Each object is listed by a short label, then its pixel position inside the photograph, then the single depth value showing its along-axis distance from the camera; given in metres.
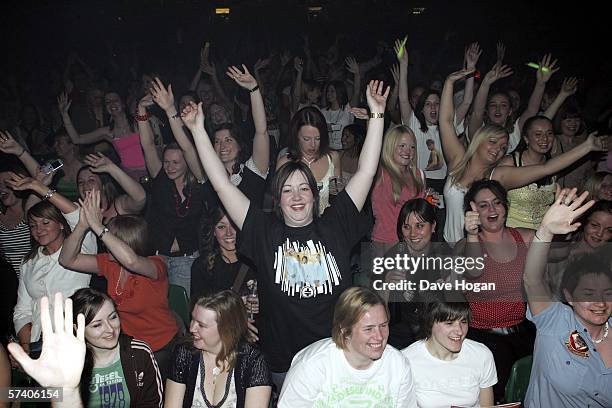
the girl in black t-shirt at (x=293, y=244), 2.60
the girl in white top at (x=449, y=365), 2.62
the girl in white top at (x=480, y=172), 3.57
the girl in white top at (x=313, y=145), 3.77
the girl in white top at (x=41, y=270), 3.23
